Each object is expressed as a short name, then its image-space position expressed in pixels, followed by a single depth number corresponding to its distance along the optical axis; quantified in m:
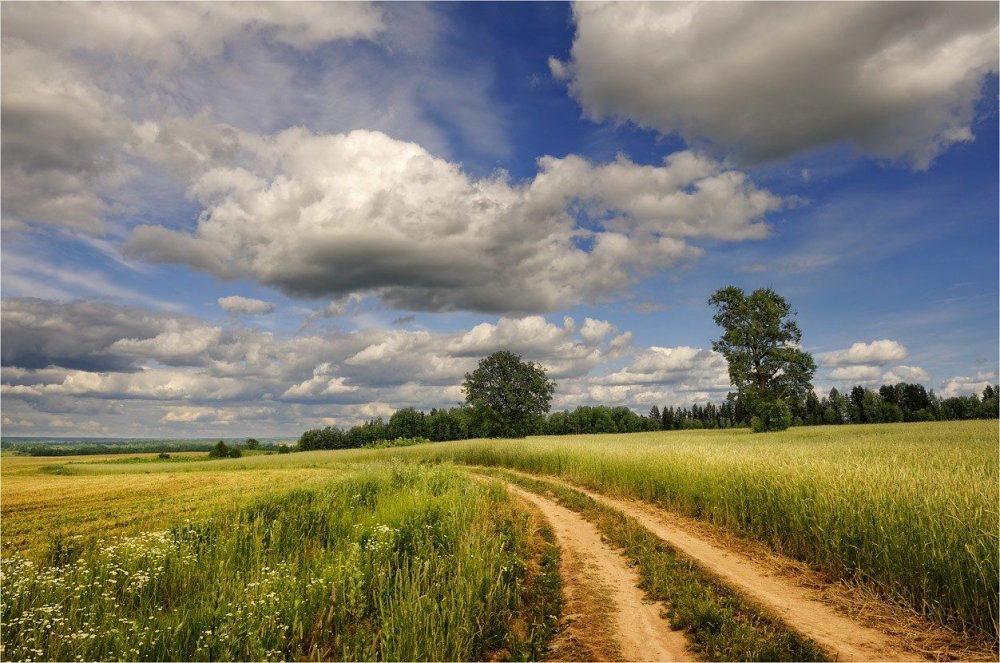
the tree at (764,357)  45.91
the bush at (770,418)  45.78
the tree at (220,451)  70.31
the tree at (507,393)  74.88
